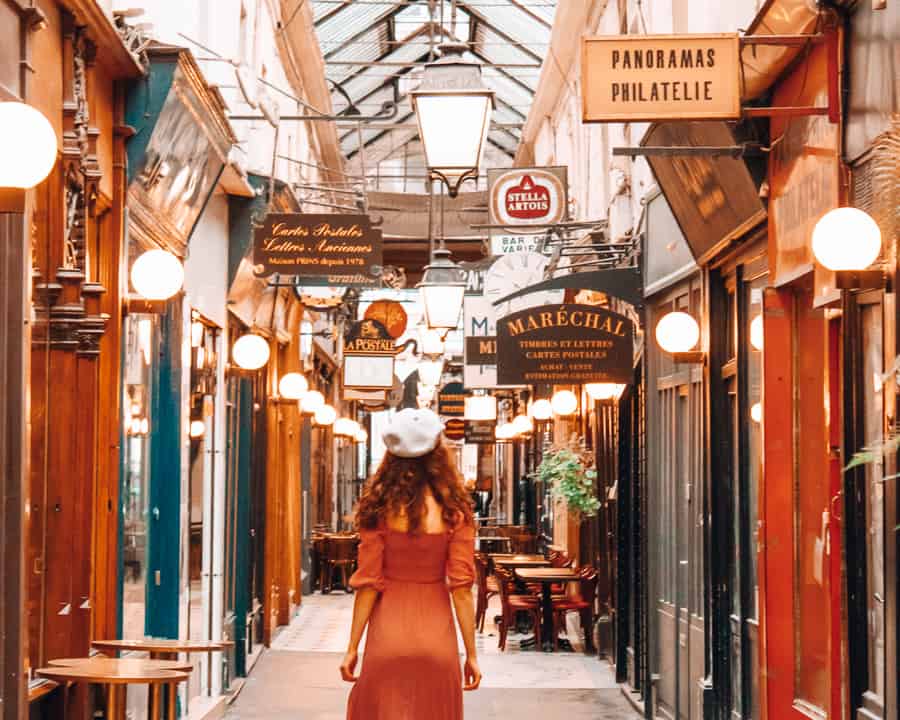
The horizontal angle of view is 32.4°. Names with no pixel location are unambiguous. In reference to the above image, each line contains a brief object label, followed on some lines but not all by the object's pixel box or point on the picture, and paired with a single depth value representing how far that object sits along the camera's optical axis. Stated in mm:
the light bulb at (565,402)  18672
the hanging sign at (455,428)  40875
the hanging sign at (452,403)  39062
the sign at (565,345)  13273
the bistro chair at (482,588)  19703
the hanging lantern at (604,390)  15336
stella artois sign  17609
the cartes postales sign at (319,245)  13469
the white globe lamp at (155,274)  8625
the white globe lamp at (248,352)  13727
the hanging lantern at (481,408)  31016
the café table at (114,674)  6723
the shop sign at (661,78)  6930
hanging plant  17328
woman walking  6613
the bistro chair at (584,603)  17359
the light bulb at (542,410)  20656
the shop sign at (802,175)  7375
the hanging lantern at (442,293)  13680
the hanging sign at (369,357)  25769
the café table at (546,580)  17188
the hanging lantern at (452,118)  8227
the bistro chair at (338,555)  25625
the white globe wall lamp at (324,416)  25234
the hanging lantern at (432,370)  26922
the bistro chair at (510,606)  17750
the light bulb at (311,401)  21906
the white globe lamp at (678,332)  10891
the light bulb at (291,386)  18016
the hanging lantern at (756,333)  9510
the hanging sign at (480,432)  33969
